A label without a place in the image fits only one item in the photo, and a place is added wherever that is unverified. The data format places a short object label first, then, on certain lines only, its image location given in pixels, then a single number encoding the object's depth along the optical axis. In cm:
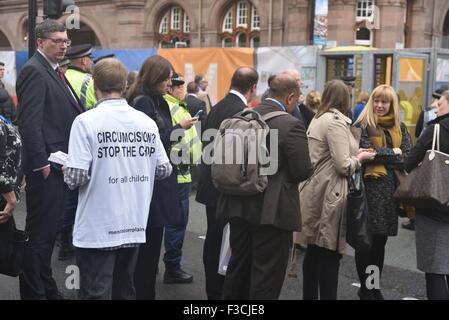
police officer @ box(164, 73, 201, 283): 553
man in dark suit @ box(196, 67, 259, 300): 504
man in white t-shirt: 376
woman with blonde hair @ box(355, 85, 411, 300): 535
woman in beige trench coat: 486
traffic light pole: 901
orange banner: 1504
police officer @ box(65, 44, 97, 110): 609
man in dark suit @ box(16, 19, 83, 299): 455
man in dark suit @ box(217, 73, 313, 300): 424
